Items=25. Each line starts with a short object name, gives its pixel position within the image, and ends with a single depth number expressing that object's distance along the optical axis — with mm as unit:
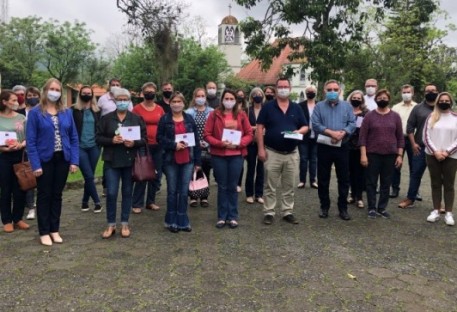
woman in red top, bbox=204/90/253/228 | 5895
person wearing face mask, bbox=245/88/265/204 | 7578
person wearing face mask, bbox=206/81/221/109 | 8047
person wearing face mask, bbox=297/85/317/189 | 8500
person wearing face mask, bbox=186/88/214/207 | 6921
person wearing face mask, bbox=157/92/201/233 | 5699
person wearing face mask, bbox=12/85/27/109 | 6640
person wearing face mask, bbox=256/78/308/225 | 6219
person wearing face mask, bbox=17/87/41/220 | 6668
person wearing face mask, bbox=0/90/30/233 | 5652
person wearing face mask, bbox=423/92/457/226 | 6312
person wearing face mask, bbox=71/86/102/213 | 6645
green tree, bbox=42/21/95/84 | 37312
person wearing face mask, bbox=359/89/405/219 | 6582
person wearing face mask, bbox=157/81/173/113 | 7453
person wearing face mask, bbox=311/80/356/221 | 6391
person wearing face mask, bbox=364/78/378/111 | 8102
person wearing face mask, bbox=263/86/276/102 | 8341
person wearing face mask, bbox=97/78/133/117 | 7309
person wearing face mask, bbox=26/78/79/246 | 5105
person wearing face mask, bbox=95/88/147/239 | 5461
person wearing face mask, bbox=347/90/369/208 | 7223
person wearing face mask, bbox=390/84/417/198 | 7875
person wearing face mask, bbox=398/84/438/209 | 7223
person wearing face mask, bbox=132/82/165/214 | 6637
